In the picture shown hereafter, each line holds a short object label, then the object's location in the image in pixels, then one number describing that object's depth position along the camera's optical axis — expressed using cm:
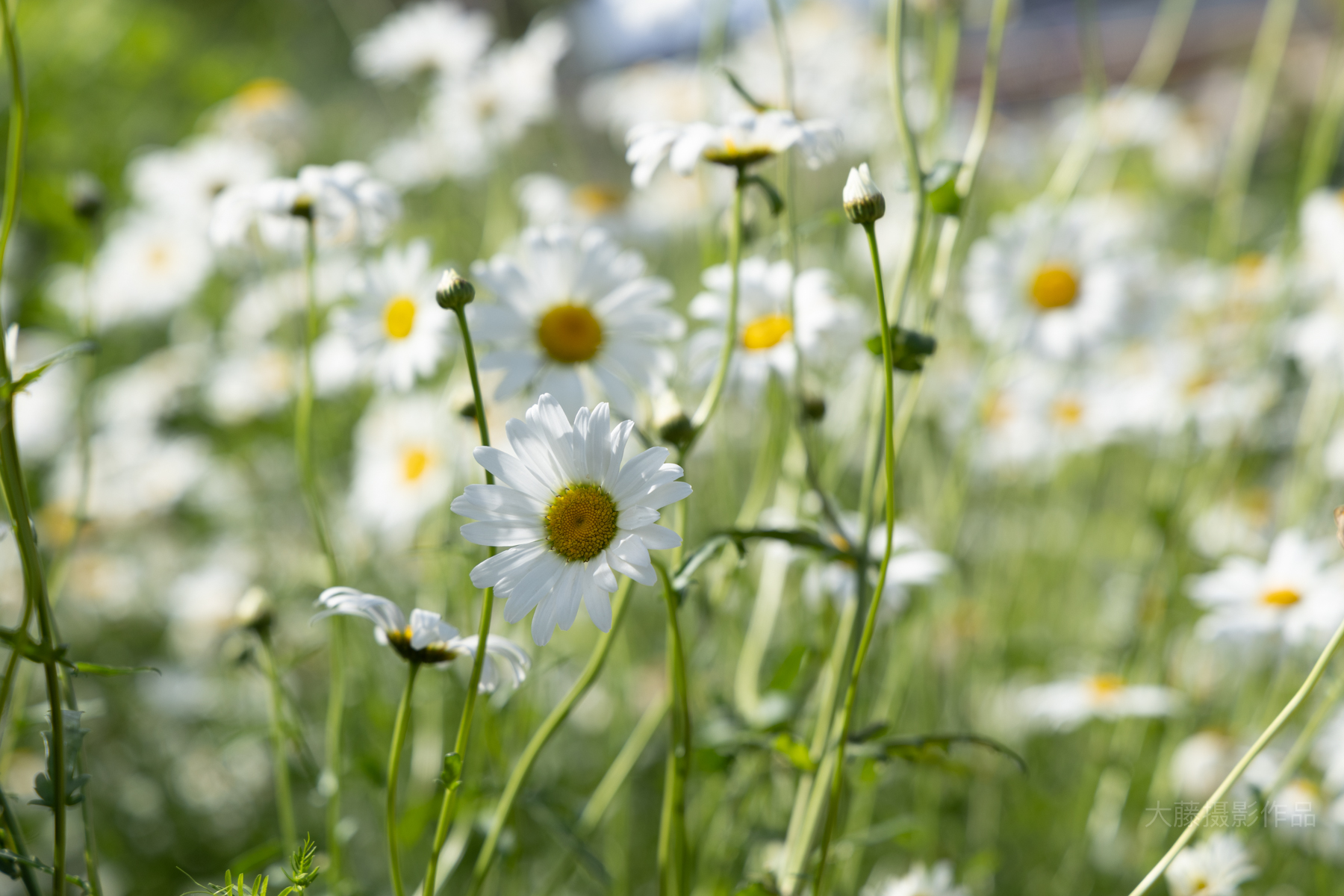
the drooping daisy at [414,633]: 76
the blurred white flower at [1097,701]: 92
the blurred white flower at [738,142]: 80
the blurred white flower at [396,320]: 87
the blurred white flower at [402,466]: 100
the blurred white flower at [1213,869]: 81
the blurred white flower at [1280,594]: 89
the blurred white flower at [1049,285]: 98
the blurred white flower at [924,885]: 83
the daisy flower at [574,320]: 83
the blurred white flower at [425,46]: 106
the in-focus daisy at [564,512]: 74
